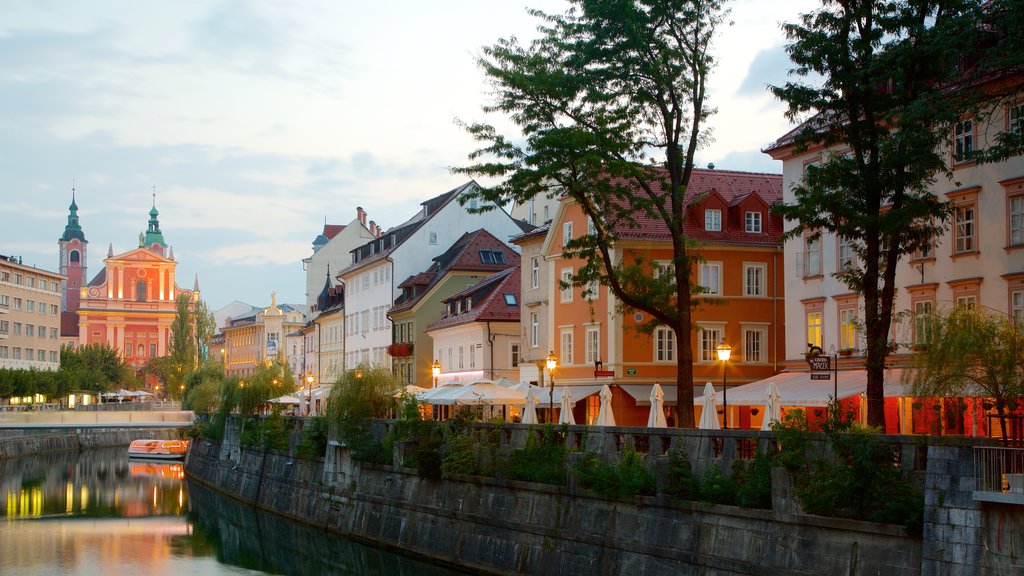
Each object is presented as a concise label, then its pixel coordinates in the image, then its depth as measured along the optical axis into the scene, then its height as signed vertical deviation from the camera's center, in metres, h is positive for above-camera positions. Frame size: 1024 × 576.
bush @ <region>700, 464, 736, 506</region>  23.58 -1.91
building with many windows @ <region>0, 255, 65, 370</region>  115.00 +6.55
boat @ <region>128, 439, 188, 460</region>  95.31 -4.74
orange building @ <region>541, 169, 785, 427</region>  47.38 +2.40
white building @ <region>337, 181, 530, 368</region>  76.56 +8.13
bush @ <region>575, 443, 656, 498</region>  26.06 -1.91
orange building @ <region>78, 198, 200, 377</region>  163.75 +10.29
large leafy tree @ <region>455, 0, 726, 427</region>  30.69 +6.55
